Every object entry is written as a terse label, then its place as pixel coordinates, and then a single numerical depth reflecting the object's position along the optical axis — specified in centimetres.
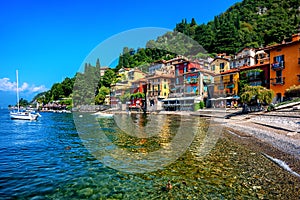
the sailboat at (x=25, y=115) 4231
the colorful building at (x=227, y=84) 4316
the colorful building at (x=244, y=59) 4603
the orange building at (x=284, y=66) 3198
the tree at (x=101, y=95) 7925
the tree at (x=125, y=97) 6770
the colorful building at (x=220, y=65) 4968
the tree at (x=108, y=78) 8731
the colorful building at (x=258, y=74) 3766
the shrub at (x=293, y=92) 2788
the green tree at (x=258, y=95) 2708
